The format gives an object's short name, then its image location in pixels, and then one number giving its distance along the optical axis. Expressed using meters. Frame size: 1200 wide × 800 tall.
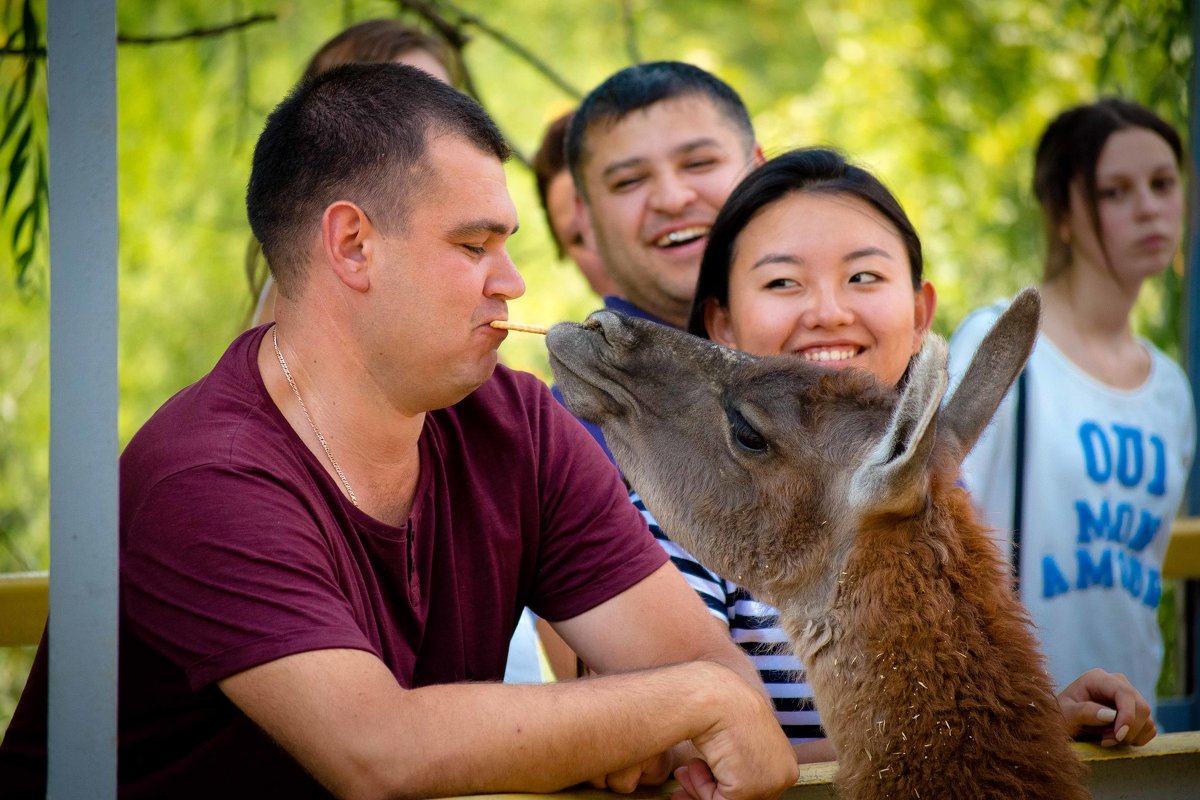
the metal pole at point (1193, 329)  6.29
